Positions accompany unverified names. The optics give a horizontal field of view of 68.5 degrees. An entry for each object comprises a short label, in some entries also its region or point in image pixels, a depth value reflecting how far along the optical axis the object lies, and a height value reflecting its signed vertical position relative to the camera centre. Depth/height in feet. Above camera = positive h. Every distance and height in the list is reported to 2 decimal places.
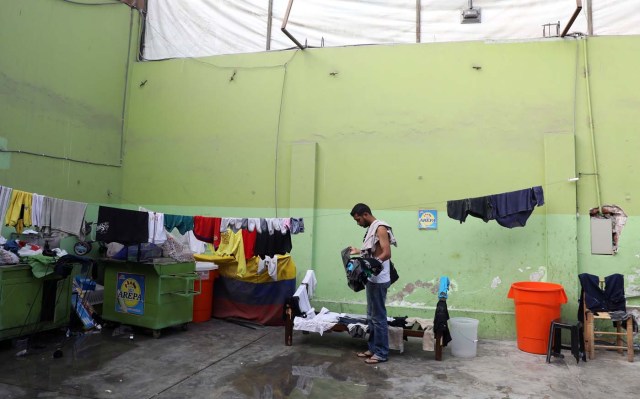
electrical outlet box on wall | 22.84 +0.62
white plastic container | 20.38 -4.07
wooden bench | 19.77 -3.90
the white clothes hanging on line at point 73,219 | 17.61 +0.74
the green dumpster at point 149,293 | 21.89 -2.78
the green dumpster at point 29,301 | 19.36 -3.03
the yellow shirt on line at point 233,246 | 23.41 -0.40
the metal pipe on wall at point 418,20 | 27.02 +12.84
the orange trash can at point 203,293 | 25.09 -3.04
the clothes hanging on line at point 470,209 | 22.13 +1.71
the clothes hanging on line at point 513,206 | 21.81 +1.86
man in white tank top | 19.06 -1.65
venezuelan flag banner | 25.26 -2.84
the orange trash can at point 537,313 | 20.95 -2.96
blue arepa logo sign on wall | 24.88 +1.30
